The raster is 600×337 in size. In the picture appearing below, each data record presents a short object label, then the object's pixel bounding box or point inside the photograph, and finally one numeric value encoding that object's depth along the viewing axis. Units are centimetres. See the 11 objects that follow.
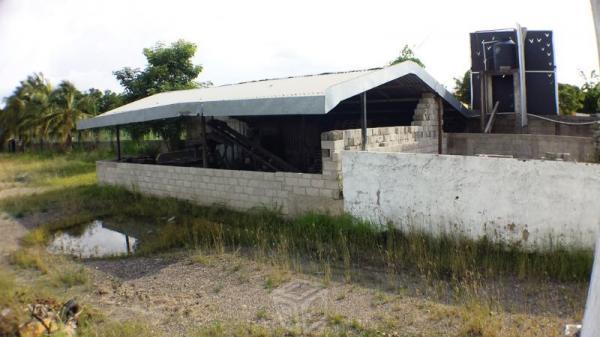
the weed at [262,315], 443
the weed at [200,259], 616
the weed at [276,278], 525
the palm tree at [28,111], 2837
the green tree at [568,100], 1717
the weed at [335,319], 422
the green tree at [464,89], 1952
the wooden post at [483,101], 1241
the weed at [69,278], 580
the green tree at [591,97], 1821
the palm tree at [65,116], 2591
